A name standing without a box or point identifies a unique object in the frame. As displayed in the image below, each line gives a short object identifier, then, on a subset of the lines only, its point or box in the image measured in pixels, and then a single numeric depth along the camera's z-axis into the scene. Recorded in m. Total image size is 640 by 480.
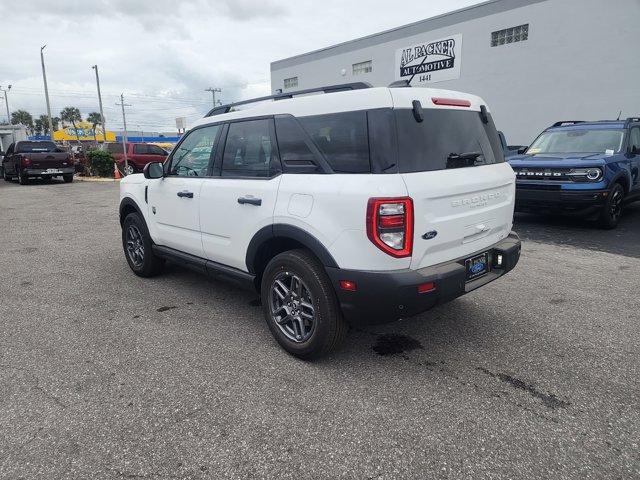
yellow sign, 66.65
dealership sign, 18.55
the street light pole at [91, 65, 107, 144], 37.09
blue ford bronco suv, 7.02
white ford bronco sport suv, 2.70
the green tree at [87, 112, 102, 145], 96.20
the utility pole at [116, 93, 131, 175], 18.57
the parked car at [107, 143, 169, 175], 20.94
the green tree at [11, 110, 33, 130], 93.69
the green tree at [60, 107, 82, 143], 99.19
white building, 13.84
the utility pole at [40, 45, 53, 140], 31.84
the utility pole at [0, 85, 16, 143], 36.34
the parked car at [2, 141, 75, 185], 17.06
